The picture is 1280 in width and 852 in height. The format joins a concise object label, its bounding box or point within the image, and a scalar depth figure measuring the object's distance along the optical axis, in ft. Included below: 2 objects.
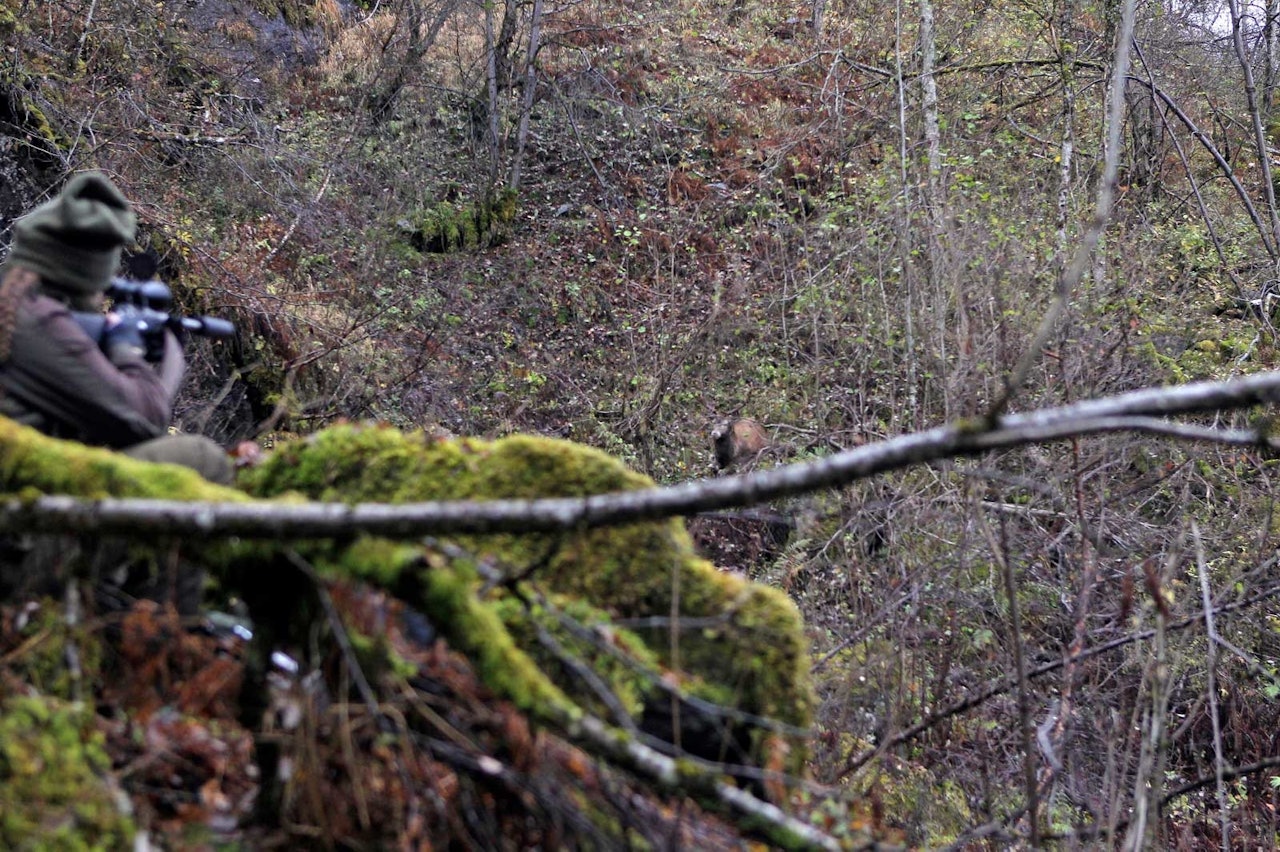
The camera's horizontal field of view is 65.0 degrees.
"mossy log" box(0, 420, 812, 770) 8.82
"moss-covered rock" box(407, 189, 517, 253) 48.88
